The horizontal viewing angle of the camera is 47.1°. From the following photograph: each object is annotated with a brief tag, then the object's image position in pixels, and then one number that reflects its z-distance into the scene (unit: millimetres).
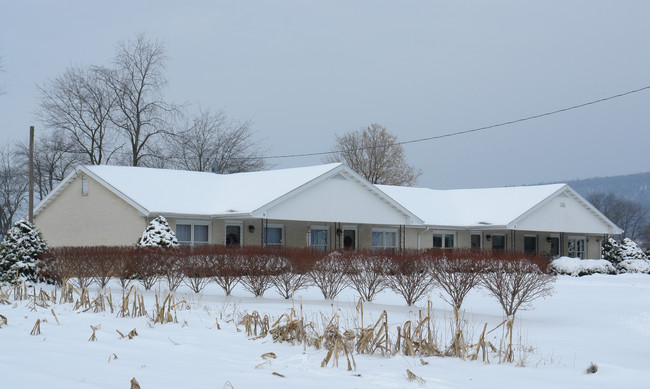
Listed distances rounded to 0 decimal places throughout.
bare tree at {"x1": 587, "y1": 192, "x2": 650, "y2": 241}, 112625
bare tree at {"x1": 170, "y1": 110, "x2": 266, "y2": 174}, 57812
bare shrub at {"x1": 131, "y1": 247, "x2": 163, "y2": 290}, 19844
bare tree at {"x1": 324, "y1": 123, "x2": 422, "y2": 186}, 63219
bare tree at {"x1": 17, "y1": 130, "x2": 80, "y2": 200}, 52031
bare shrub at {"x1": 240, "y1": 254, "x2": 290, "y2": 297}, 18797
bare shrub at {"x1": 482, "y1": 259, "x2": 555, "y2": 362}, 16016
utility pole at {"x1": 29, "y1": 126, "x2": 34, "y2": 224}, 30938
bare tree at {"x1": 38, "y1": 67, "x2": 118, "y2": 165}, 50562
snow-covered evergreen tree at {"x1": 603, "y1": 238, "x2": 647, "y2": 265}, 39688
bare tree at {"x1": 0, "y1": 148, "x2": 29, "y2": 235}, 68812
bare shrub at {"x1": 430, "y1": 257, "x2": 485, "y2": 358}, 16844
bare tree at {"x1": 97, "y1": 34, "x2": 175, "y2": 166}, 50375
